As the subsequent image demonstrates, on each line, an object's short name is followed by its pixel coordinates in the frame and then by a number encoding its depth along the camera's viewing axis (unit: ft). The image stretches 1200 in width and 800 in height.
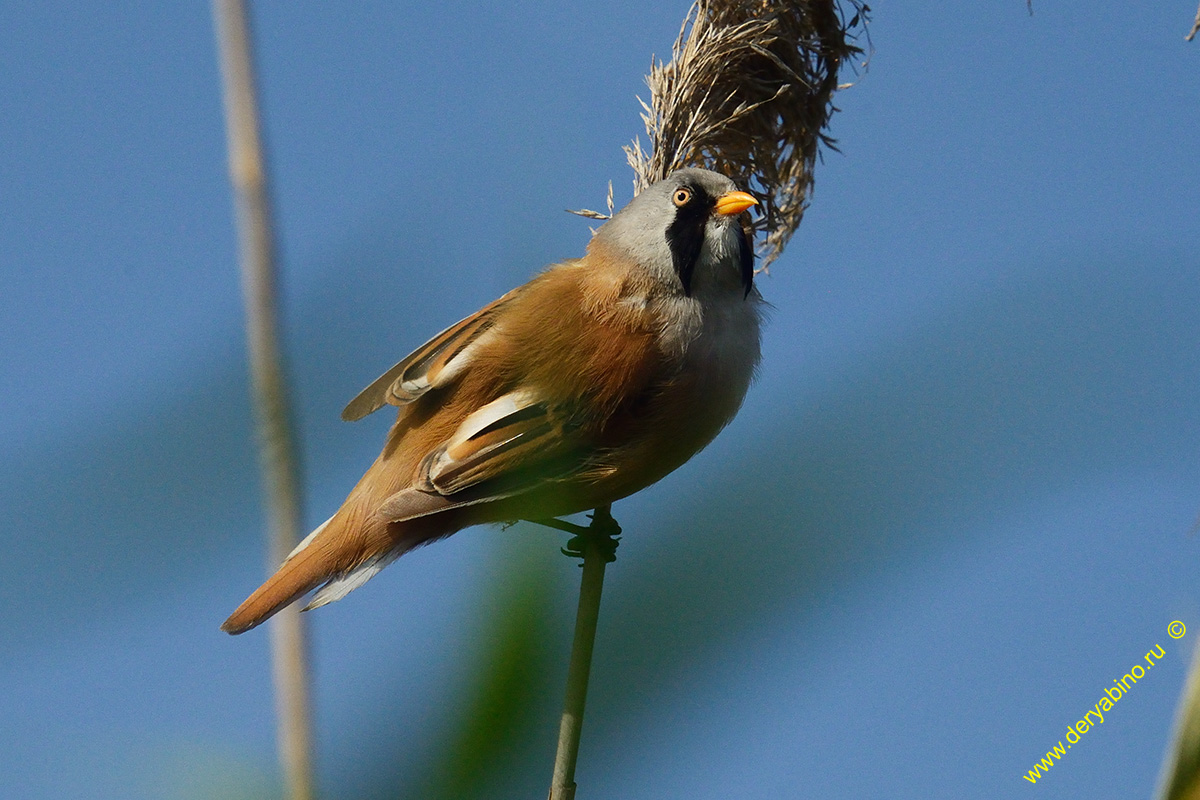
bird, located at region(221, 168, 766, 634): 16.92
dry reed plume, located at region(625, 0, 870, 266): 19.15
